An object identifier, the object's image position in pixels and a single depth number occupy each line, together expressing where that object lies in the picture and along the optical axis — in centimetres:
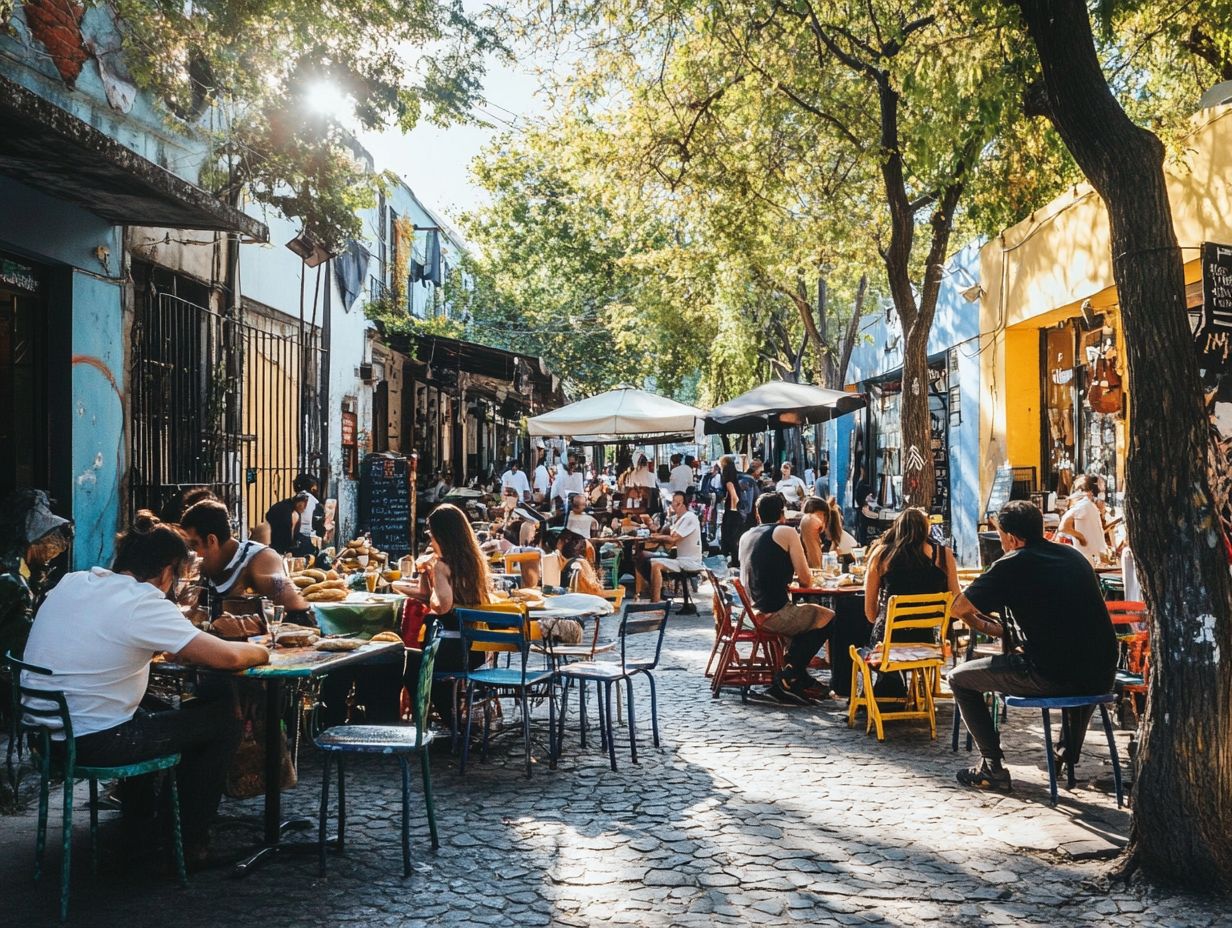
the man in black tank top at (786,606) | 858
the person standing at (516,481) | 1943
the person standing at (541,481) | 2323
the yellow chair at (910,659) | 737
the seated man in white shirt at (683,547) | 1357
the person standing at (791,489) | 1931
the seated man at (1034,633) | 591
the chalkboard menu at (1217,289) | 691
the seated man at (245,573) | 647
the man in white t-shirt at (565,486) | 2114
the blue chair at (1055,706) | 587
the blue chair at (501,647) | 655
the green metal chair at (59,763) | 442
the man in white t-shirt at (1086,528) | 1039
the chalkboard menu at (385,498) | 1677
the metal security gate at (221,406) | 1061
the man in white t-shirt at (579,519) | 1427
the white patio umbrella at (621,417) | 1584
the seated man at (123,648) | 462
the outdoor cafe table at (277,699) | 491
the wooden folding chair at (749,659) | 873
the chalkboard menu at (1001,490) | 1468
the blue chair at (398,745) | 494
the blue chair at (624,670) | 677
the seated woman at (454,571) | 711
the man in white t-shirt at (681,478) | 2178
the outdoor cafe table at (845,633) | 875
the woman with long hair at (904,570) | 764
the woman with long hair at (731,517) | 1785
